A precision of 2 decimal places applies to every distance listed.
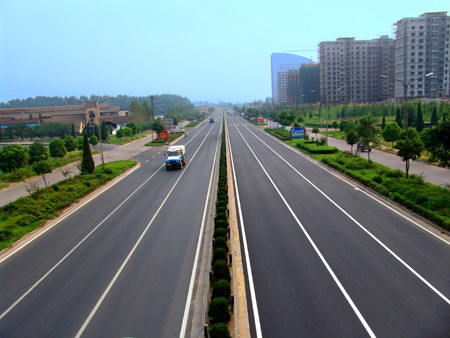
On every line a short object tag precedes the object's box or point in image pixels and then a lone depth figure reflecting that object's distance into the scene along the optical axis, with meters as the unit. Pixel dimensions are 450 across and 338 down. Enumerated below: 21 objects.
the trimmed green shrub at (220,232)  14.55
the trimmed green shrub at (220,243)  13.56
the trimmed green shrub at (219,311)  9.48
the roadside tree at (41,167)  25.92
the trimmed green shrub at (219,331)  8.70
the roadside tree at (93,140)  54.85
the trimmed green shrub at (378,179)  23.84
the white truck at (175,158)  33.78
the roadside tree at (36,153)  36.86
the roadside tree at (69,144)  45.94
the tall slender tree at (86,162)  30.83
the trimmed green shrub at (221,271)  11.39
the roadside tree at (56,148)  40.78
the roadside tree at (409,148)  23.12
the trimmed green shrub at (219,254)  12.60
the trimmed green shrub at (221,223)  15.53
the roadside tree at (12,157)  31.23
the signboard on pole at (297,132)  55.28
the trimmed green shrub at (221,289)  10.31
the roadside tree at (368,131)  30.27
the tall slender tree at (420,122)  51.00
